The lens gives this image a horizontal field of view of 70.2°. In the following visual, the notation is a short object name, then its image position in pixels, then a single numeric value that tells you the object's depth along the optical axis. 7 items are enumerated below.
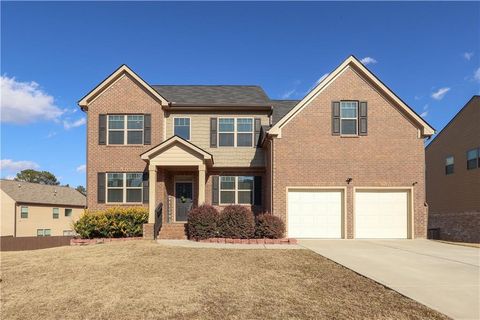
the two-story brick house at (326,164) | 15.95
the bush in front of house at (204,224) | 14.42
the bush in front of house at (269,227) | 14.03
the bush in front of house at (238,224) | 14.16
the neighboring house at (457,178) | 22.43
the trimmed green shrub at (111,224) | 15.62
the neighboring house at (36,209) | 32.81
